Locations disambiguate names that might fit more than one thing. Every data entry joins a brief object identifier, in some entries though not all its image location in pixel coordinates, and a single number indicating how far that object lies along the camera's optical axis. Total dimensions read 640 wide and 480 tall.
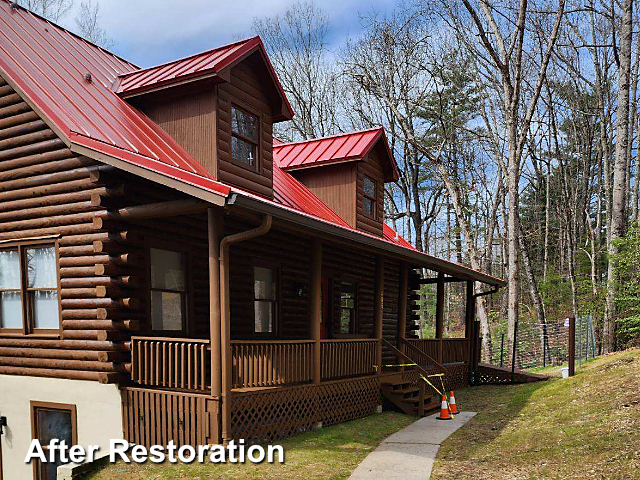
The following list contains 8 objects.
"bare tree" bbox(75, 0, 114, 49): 28.66
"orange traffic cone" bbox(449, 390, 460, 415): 12.84
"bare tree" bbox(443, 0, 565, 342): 19.62
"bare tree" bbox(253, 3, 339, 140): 32.00
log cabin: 8.58
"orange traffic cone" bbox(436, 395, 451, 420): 12.16
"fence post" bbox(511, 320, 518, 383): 17.77
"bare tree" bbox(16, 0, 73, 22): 26.46
